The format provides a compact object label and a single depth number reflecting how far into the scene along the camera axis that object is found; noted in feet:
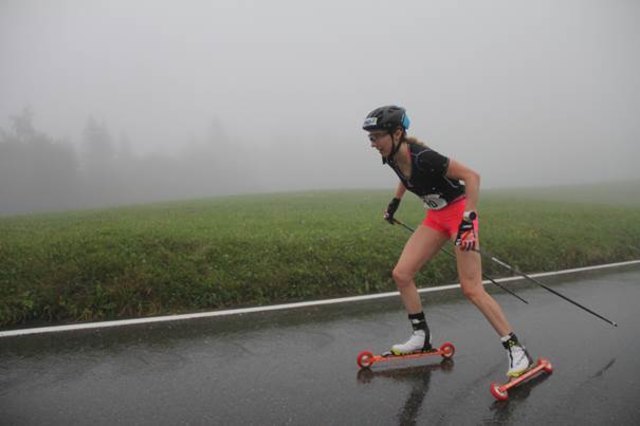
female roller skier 15.42
